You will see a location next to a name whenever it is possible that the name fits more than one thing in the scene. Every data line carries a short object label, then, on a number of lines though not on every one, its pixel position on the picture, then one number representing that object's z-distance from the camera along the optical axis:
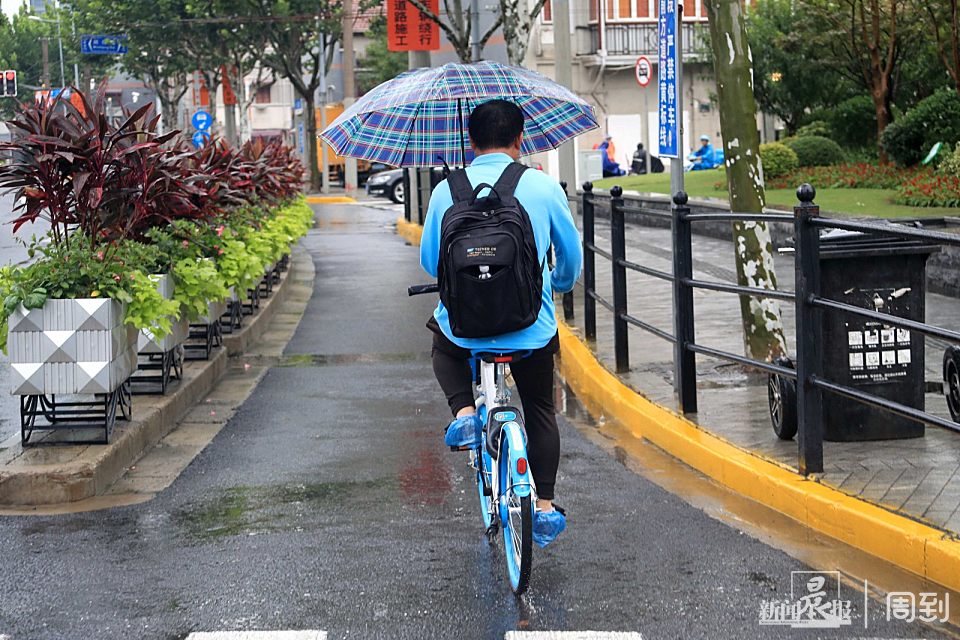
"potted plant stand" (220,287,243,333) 12.15
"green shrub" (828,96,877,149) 27.97
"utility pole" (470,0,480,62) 21.36
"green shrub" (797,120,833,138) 28.45
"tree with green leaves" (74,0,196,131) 51.34
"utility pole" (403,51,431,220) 28.69
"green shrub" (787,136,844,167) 26.28
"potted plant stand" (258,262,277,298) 15.49
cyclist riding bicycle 5.21
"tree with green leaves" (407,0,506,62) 21.45
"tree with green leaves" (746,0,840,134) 29.58
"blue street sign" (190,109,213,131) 41.97
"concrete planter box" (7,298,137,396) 7.18
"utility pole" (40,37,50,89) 62.62
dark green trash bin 6.95
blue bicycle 4.86
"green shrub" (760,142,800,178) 25.31
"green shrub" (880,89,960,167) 21.34
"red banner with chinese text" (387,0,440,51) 28.45
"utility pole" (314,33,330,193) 52.12
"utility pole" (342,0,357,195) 50.06
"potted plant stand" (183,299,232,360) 10.59
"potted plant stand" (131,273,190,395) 8.86
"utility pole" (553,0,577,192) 16.86
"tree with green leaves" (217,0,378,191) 48.34
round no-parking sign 36.38
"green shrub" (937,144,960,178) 17.13
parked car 46.91
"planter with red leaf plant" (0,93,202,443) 7.20
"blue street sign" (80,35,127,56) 51.53
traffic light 44.67
